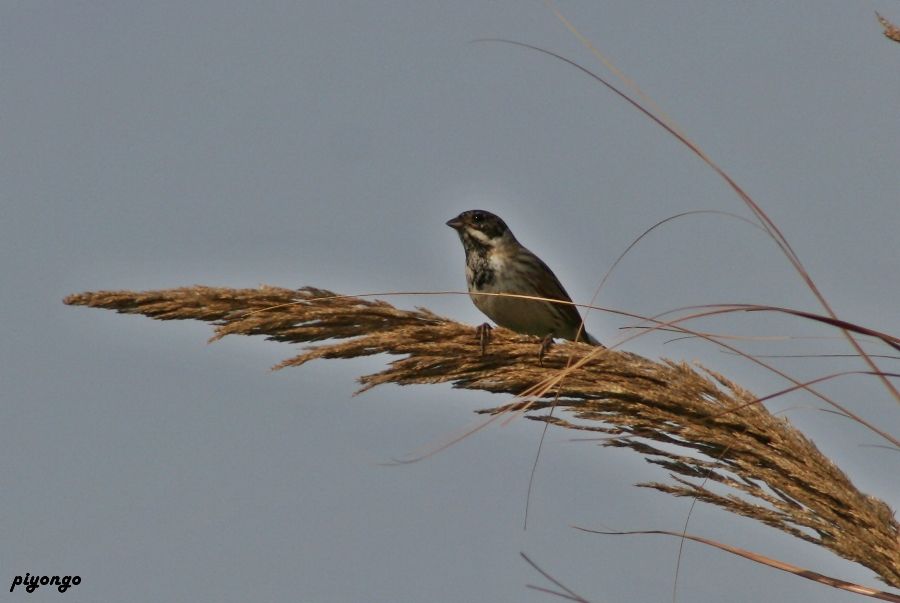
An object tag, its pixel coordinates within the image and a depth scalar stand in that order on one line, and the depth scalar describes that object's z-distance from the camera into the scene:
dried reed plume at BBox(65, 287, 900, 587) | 5.18
